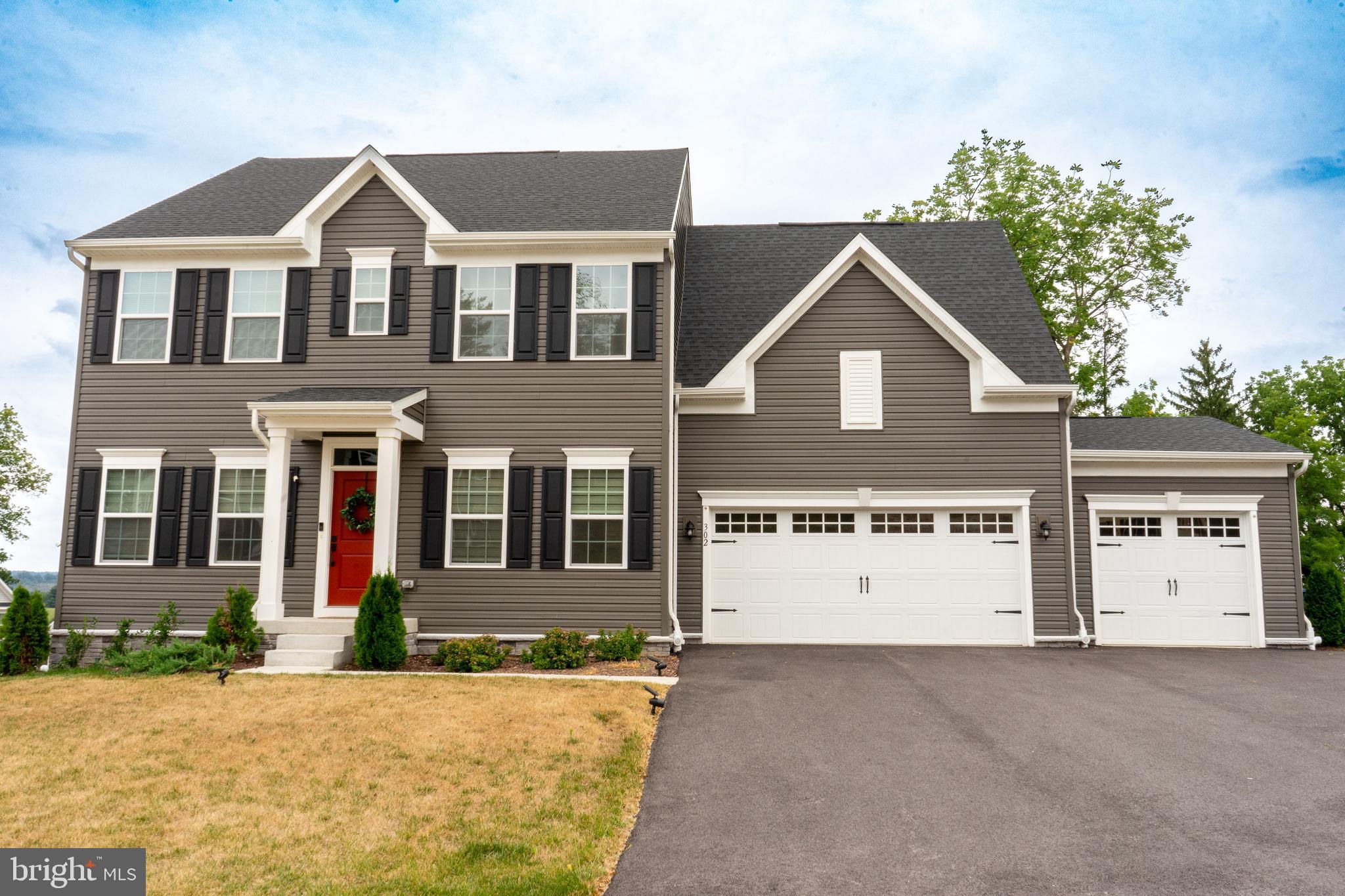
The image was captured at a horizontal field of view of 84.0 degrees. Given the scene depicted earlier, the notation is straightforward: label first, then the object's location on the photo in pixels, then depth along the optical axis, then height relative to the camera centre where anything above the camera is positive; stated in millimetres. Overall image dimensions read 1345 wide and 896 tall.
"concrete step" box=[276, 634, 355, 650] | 9953 -1403
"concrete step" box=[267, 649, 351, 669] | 9695 -1591
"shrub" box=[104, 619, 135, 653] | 10585 -1479
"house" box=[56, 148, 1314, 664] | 11109 +1343
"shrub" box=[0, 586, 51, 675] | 10484 -1420
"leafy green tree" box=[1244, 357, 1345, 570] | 16484 +2849
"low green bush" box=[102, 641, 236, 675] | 9609 -1603
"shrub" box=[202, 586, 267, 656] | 10141 -1230
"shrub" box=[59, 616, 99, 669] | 10562 -1609
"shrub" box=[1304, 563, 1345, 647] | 12875 -1059
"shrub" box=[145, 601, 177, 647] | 10521 -1323
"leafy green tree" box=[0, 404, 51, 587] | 28484 +2223
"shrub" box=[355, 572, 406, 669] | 9664 -1209
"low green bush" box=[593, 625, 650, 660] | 10219 -1475
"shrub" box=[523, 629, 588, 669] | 9859 -1519
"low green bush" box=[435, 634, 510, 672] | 9773 -1563
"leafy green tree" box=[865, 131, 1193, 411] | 21234 +8811
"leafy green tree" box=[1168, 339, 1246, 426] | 31922 +6728
